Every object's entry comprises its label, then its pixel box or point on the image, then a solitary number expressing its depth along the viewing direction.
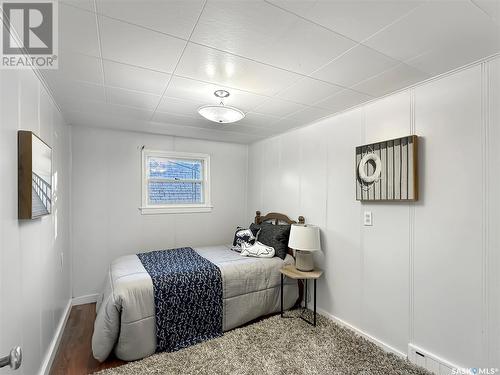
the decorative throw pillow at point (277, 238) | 3.21
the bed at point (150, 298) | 2.11
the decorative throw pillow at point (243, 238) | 3.50
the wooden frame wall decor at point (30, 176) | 1.44
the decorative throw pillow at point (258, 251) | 3.14
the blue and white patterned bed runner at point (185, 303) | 2.28
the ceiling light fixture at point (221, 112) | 2.10
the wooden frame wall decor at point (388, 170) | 2.04
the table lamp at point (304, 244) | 2.73
